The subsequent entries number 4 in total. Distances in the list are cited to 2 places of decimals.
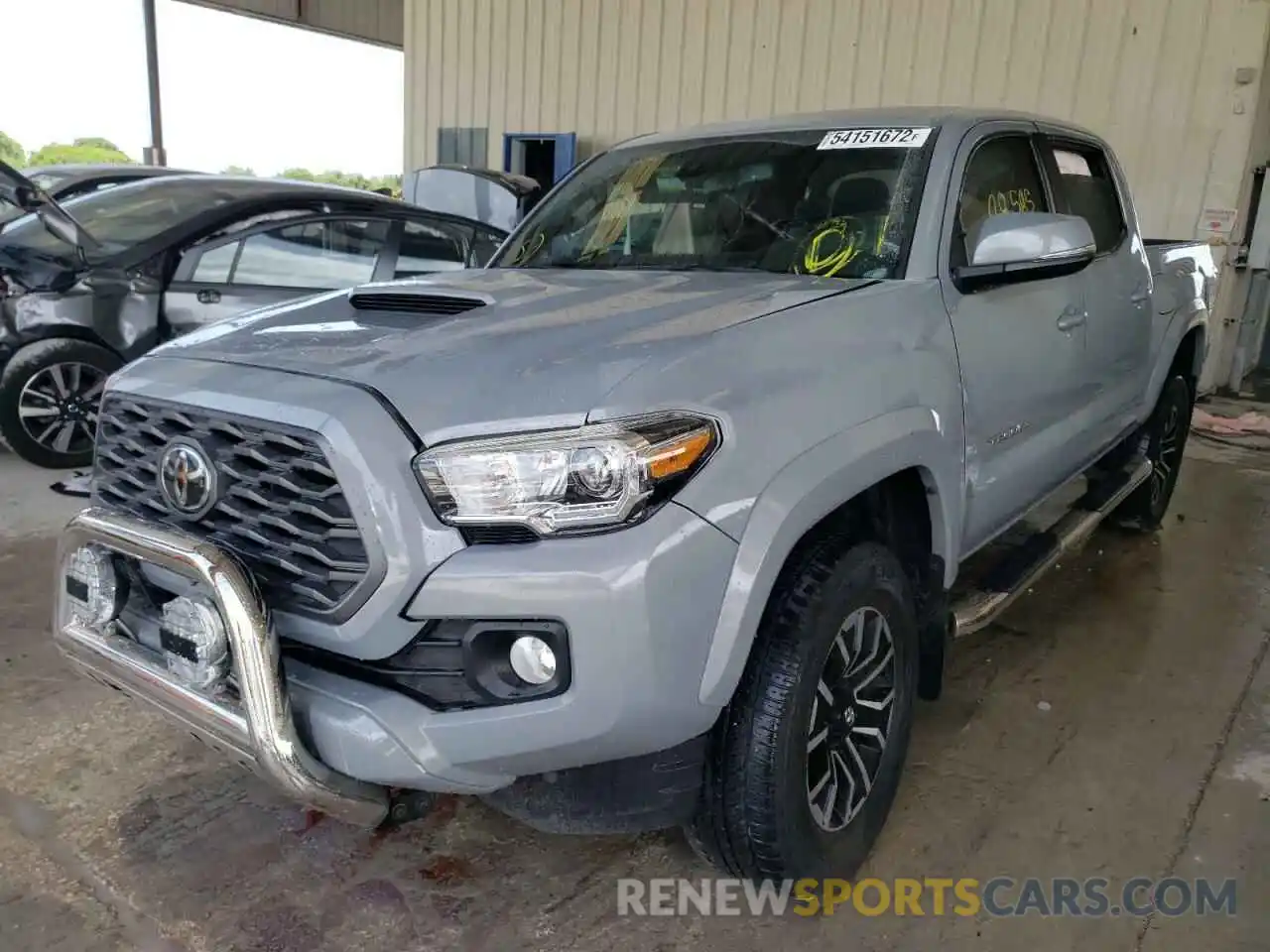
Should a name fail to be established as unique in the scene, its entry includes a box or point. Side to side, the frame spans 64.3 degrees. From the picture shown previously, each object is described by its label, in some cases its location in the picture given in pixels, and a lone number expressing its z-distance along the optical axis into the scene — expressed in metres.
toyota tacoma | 1.66
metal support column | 15.38
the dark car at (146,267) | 5.08
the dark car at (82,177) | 8.50
